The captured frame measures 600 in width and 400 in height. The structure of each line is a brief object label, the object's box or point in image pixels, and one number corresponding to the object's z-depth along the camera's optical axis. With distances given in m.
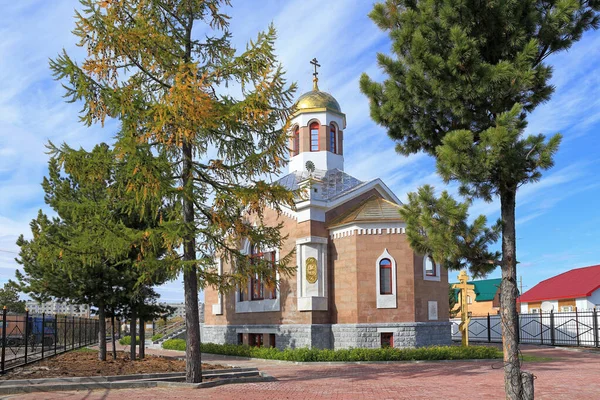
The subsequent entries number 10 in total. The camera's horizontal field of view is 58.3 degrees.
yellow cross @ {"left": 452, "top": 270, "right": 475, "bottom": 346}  21.36
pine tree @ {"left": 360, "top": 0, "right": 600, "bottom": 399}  8.38
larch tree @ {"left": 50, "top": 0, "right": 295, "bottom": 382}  12.05
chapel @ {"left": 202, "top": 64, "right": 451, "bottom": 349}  20.97
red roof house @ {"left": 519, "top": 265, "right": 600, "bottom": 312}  34.75
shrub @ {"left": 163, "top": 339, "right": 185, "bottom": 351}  28.02
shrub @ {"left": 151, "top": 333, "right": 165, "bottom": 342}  34.35
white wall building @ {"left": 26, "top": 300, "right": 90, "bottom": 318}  21.02
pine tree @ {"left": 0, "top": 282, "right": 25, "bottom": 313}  45.00
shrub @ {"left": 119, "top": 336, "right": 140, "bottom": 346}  34.65
